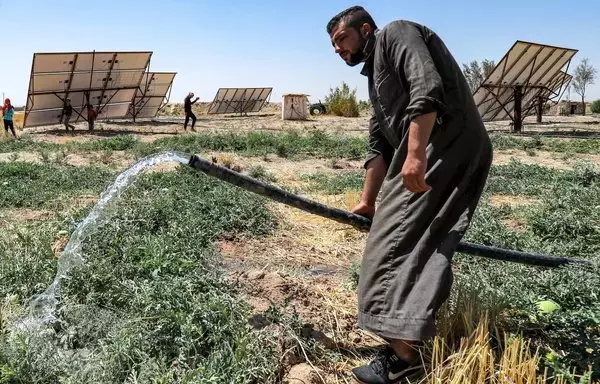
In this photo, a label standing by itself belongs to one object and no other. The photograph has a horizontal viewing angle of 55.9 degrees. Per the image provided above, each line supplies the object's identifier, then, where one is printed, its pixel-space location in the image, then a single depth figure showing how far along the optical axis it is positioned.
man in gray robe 2.18
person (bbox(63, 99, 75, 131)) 18.88
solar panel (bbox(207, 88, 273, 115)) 35.75
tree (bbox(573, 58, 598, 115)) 57.36
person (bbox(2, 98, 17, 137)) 17.04
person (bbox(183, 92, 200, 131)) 20.05
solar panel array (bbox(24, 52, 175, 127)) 17.53
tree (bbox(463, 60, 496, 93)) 47.45
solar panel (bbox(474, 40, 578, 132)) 16.45
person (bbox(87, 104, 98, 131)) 19.14
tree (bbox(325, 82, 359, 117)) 30.28
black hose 2.83
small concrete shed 27.22
